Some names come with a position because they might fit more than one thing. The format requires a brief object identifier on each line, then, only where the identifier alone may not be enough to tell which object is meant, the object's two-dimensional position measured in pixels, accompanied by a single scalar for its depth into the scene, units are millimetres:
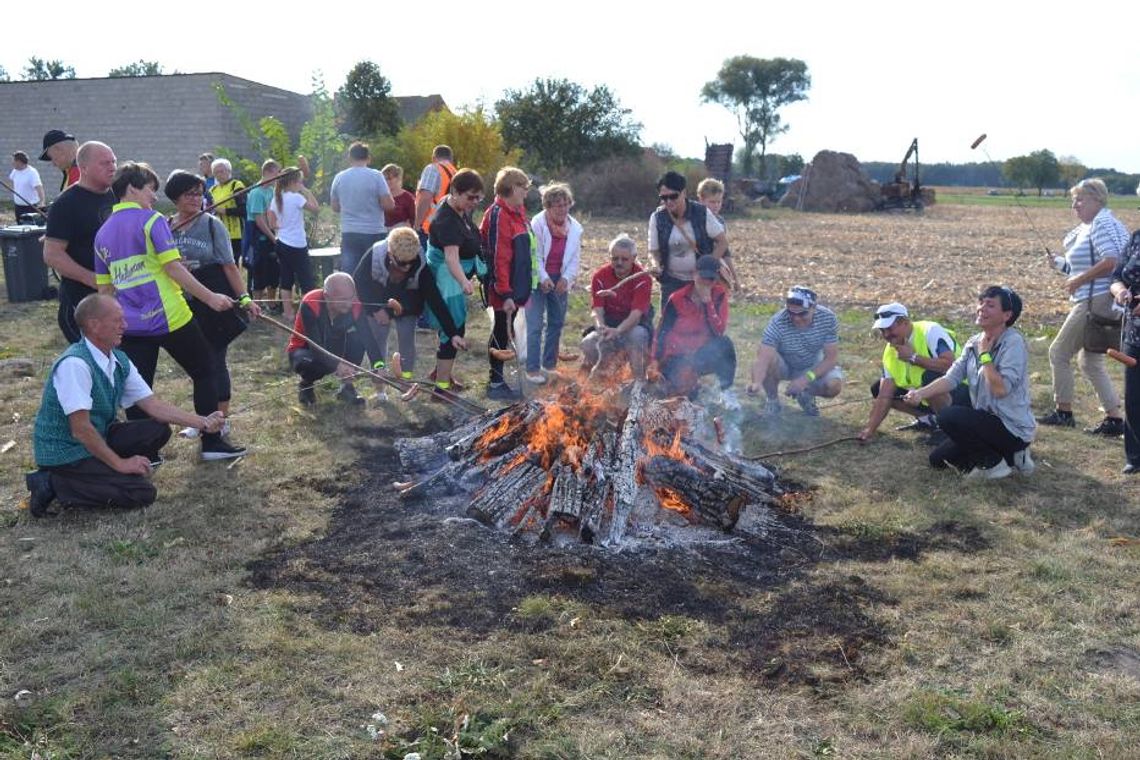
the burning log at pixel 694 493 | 5871
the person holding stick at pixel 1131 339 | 6633
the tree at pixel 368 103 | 35719
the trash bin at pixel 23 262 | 13070
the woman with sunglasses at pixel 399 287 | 8312
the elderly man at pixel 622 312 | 8484
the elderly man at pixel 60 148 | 7848
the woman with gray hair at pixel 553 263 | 8656
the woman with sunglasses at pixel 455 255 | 8211
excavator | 44125
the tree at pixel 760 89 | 87188
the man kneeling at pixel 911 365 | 7422
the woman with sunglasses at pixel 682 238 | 8570
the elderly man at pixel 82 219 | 6566
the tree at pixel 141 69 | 65250
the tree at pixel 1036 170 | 83500
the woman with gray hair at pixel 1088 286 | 7348
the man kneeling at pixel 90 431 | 5617
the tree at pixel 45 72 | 67688
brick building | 30125
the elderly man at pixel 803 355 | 8375
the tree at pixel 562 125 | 38156
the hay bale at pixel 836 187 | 44219
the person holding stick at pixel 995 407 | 6555
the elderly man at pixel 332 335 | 8227
